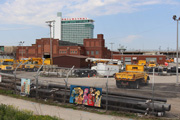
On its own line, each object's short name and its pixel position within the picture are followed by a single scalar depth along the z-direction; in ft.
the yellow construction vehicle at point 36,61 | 138.16
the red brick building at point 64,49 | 219.82
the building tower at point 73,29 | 607.28
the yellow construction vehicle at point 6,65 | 107.55
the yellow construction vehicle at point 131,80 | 45.67
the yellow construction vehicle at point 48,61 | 155.48
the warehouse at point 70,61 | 150.10
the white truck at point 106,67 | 106.14
